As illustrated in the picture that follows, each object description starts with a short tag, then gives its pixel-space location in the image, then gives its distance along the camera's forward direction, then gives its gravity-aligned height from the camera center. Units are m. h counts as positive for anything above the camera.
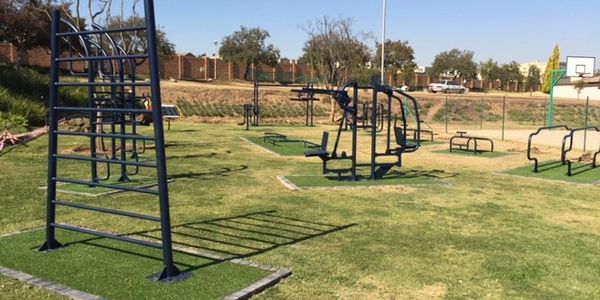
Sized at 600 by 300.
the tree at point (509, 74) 84.25 +2.77
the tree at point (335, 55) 33.91 +2.18
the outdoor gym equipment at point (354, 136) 9.96 -0.82
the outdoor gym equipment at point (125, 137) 4.11 -0.38
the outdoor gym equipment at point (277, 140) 16.52 -1.53
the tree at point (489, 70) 84.88 +3.41
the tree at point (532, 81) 82.94 +1.73
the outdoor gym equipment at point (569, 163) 11.31 -1.54
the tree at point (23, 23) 34.31 +4.06
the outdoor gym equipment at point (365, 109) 15.00 -0.48
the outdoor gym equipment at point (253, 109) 25.23 -0.91
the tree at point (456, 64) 78.25 +3.89
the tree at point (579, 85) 50.20 +0.76
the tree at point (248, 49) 60.70 +4.51
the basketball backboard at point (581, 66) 30.44 +1.46
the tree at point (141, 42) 22.62 +3.49
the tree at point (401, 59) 66.56 +3.91
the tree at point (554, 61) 66.90 +3.80
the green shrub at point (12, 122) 15.85 -0.97
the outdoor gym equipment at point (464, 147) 15.98 -1.66
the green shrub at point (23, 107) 17.61 -0.60
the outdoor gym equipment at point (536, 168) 11.67 -1.57
